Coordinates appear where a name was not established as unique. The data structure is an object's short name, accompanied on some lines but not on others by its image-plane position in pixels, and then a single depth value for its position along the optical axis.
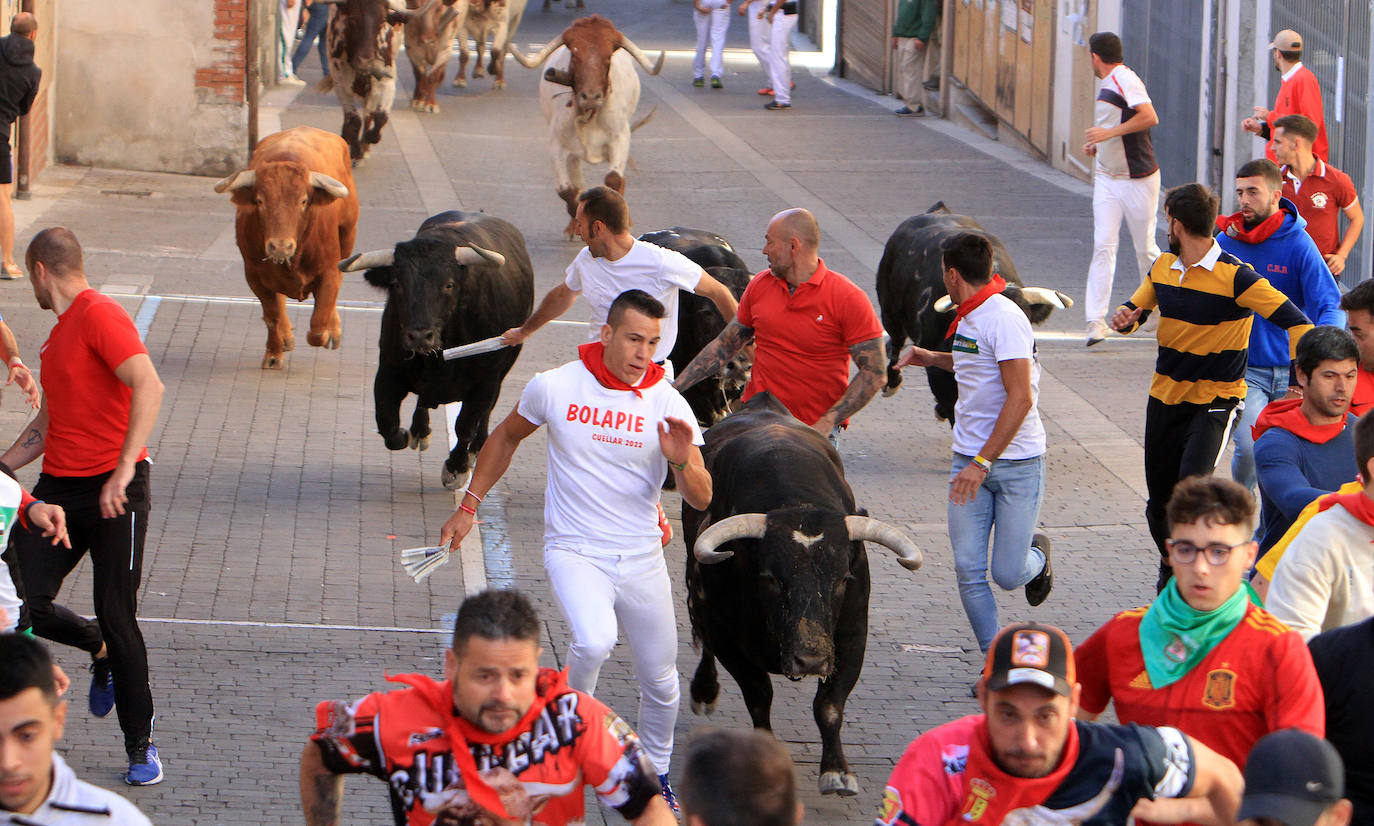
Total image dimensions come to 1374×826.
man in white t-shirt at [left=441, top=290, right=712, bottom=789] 12.67
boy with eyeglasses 8.73
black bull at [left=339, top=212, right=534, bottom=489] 21.39
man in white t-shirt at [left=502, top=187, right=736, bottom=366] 18.31
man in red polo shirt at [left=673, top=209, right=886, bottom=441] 17.19
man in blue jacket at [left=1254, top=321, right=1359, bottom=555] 12.62
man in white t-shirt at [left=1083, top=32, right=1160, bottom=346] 29.17
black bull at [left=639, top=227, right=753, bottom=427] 22.12
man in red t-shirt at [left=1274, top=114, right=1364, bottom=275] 22.34
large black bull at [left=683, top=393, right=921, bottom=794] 13.34
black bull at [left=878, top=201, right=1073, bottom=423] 22.67
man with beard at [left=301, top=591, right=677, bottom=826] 8.39
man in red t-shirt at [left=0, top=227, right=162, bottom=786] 13.02
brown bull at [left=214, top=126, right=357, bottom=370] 25.84
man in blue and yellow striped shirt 16.55
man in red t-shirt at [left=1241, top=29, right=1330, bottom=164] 28.75
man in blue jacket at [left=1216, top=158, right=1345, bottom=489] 18.17
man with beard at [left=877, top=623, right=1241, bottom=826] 7.79
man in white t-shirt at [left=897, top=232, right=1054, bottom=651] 15.02
